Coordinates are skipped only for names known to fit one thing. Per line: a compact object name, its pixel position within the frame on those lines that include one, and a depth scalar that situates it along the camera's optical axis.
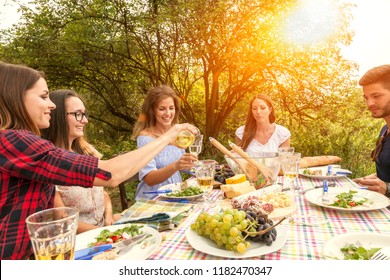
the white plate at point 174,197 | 2.01
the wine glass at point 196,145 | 2.17
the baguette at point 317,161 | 3.06
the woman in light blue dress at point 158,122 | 3.22
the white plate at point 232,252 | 1.16
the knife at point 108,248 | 1.20
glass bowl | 2.07
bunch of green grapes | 1.16
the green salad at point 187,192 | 2.06
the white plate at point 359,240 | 1.21
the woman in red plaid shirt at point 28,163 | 1.29
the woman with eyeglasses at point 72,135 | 2.21
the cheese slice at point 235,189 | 1.95
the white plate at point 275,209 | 1.59
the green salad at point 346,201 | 1.69
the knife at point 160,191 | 2.21
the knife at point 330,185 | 2.20
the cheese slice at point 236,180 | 2.00
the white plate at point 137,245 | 1.20
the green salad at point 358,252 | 1.11
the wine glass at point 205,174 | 1.75
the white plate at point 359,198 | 1.65
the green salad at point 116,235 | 1.33
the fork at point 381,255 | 1.09
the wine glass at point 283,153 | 1.99
